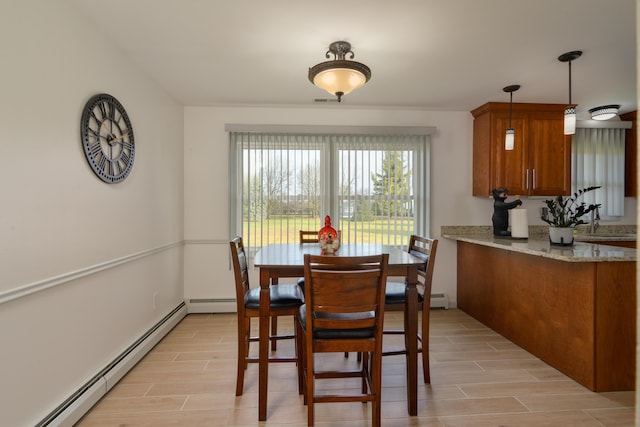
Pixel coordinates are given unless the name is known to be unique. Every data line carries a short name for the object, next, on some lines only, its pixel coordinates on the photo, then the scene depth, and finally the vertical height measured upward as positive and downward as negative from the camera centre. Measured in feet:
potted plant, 8.29 -0.41
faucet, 12.61 -0.42
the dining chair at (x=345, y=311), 5.12 -1.60
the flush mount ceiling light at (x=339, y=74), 6.79 +3.01
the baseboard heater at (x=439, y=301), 12.50 -3.49
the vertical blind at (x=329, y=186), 12.01 +0.98
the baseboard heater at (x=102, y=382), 5.45 -3.45
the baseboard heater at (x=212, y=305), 11.99 -3.51
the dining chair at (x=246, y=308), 6.45 -1.94
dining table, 5.92 -1.84
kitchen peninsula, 6.79 -2.25
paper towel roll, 10.02 -0.36
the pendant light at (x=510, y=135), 9.78 +2.35
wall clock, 6.27 +1.59
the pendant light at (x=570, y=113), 7.84 +2.42
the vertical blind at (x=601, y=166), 12.96 +1.85
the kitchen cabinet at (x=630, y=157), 12.78 +2.18
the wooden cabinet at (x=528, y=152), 11.43 +2.15
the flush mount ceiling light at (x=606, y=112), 11.44 +3.57
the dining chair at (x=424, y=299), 6.69 -1.86
